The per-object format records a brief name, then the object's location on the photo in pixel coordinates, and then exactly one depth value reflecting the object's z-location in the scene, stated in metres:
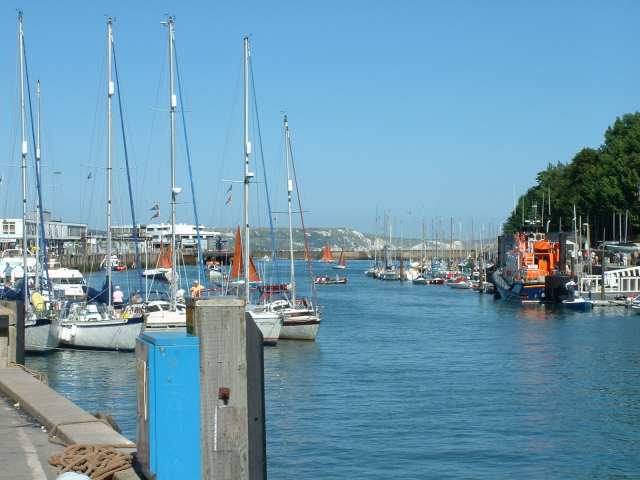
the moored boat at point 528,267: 81.12
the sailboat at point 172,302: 37.66
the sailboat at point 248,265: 41.59
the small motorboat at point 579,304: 70.50
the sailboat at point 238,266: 49.40
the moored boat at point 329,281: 133.26
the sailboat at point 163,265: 77.19
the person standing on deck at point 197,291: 54.30
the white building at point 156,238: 175.89
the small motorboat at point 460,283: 115.40
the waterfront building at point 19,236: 135.02
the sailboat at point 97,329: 39.53
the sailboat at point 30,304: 38.91
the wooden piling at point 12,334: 17.84
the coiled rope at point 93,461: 9.41
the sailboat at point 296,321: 44.12
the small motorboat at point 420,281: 131.89
